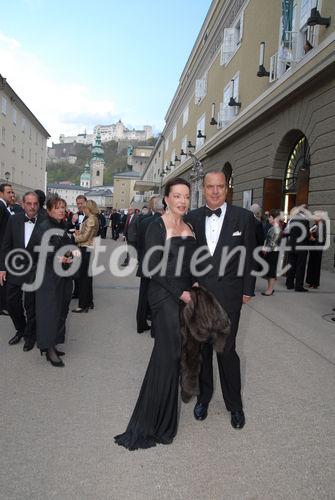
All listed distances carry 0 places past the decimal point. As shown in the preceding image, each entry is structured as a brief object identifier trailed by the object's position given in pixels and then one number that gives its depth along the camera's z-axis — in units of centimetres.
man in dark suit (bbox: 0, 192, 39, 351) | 536
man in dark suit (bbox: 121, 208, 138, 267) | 991
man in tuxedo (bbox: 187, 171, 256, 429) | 335
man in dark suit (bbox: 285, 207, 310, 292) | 984
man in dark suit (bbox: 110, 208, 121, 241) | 2856
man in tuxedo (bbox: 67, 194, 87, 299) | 774
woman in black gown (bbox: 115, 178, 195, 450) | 303
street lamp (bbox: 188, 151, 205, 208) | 2701
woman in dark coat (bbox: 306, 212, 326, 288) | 1012
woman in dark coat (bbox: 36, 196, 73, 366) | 479
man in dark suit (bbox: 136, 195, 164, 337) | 629
